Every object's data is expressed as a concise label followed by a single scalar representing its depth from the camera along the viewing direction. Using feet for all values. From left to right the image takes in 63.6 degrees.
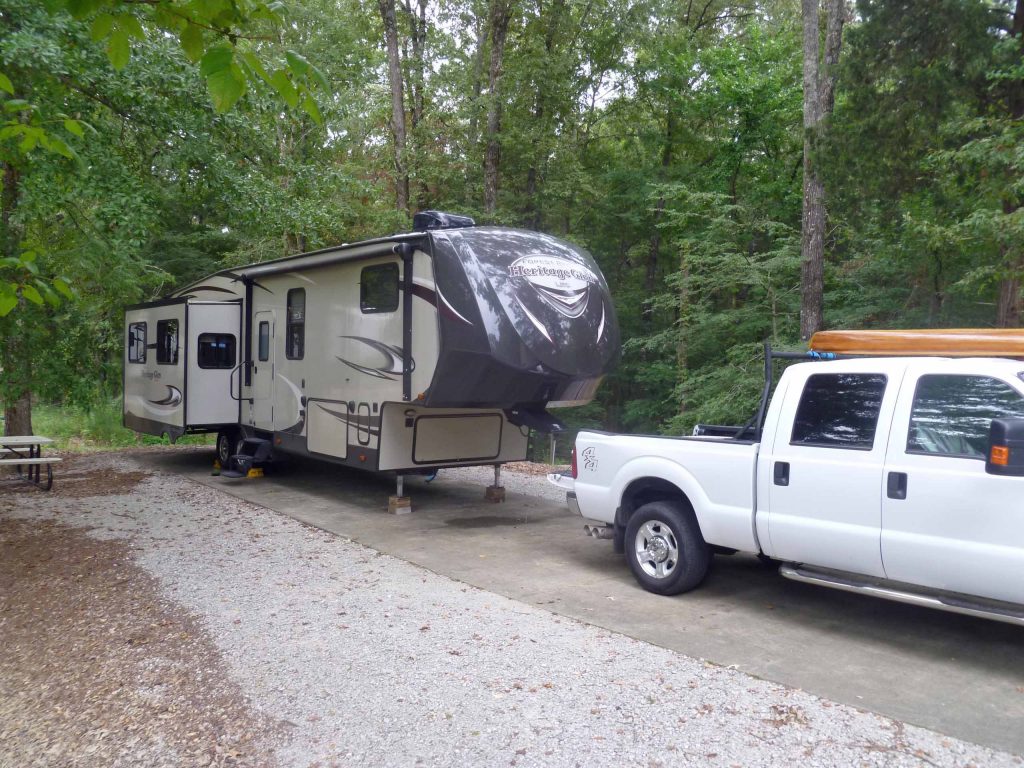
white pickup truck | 15.25
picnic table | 36.65
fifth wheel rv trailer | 27.35
